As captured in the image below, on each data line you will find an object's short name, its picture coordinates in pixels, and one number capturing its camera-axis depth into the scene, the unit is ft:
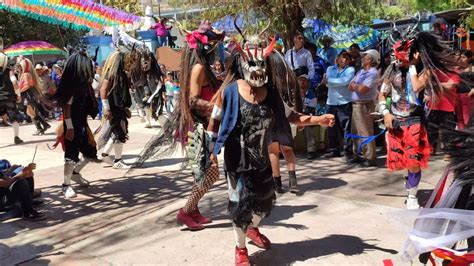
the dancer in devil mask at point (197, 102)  15.11
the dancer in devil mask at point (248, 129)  12.26
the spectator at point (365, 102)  22.99
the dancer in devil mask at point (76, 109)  19.53
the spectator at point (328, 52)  30.07
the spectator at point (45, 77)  42.11
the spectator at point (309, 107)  25.71
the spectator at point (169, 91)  43.51
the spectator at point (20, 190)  17.11
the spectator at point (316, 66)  27.61
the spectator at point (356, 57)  26.35
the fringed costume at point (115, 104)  23.31
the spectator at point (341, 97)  24.40
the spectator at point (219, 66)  23.44
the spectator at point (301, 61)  26.40
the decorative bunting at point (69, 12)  17.92
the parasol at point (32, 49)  66.86
